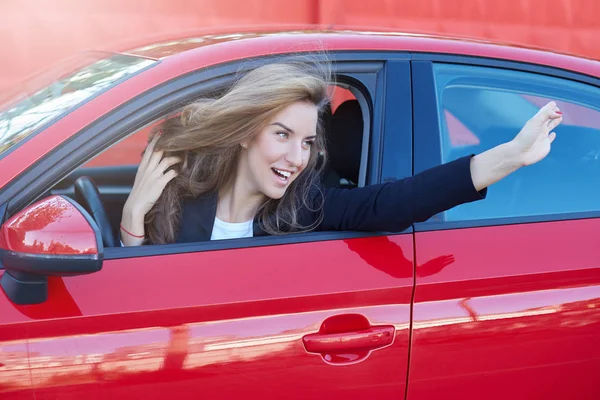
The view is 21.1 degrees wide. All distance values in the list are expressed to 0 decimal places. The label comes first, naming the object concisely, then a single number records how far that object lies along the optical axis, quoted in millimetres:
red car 3659
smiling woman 3900
